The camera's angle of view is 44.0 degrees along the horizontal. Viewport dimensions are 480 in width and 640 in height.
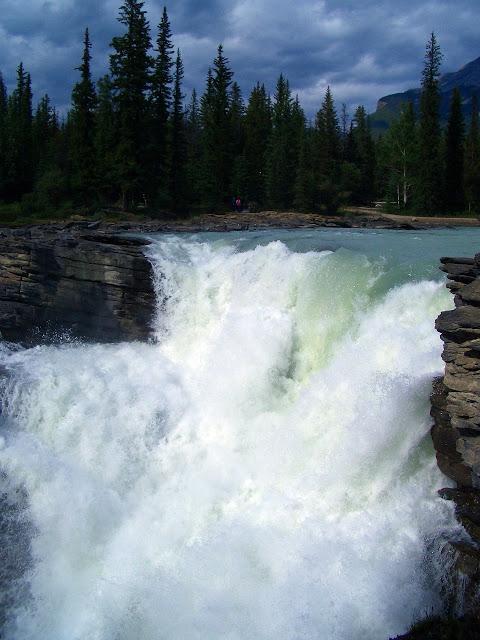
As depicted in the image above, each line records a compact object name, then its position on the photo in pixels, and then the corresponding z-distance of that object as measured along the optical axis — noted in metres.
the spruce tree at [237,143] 49.06
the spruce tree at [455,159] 45.47
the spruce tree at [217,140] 48.47
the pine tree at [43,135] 47.50
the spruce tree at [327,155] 46.75
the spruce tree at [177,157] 44.66
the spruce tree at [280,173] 47.56
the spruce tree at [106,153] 39.72
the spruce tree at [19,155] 47.31
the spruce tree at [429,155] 42.75
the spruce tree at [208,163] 48.31
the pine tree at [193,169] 47.93
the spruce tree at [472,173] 44.91
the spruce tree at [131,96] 39.12
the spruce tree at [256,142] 50.03
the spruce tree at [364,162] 55.91
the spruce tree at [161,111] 41.99
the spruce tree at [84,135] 41.31
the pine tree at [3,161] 46.72
